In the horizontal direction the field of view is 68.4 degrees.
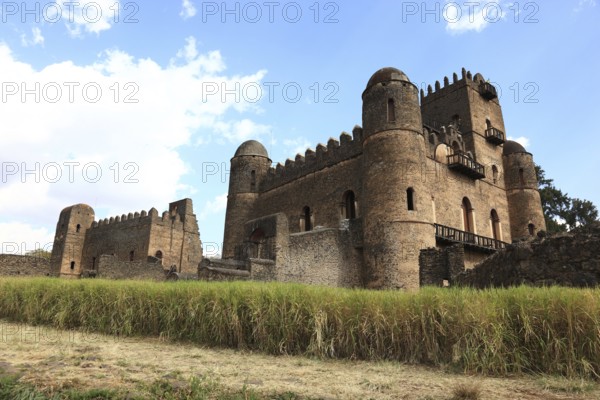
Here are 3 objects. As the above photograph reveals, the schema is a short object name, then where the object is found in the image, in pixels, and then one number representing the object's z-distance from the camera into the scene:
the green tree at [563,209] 32.53
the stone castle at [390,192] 16.72
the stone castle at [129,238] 28.02
